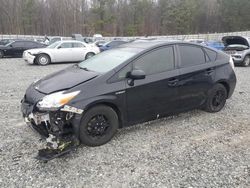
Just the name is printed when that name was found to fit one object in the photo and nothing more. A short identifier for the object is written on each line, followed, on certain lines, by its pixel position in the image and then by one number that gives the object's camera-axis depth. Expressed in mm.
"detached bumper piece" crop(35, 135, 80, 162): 3094
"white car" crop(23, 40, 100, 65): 12797
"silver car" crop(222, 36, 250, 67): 12445
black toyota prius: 3287
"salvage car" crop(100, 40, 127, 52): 17203
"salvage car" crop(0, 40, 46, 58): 16688
